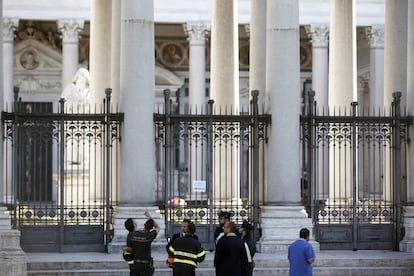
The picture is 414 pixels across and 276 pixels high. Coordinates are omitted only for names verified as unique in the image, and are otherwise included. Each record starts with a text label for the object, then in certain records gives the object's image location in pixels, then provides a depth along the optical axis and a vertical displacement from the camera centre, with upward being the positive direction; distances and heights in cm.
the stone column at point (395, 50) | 3669 +282
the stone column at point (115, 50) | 3597 +280
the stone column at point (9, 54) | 6019 +460
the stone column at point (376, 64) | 6250 +414
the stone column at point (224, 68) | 4234 +266
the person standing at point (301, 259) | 2444 -246
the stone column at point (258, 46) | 3862 +314
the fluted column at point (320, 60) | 6222 +439
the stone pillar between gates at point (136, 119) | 3300 +62
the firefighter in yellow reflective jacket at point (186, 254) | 2419 -233
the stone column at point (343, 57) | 4266 +303
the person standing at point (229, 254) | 2398 -231
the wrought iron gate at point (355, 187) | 3488 -135
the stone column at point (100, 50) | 4050 +318
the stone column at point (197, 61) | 6306 +434
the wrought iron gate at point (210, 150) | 3394 -28
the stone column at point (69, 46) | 6194 +514
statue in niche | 4343 +187
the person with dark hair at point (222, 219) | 2539 -169
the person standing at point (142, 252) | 2544 -241
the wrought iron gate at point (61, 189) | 3309 -136
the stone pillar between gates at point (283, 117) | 3369 +67
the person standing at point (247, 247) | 2442 -228
